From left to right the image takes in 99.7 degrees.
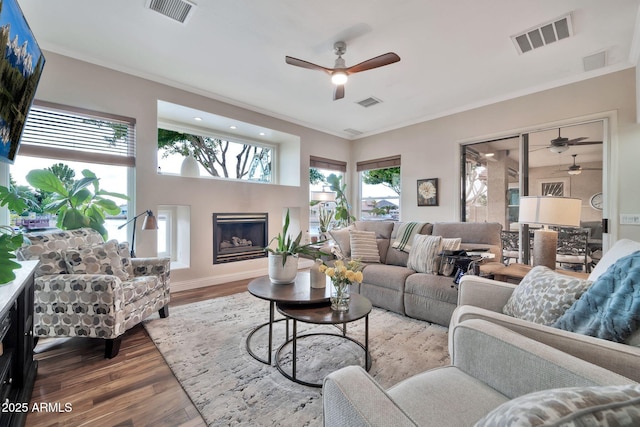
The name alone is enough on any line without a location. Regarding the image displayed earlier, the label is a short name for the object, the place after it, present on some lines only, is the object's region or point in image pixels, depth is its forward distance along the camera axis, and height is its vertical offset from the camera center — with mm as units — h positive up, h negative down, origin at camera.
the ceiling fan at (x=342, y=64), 2441 +1393
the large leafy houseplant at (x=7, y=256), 1277 -216
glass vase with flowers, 1787 -450
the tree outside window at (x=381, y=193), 5559 +405
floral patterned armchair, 2029 -627
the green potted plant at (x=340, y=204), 5824 +177
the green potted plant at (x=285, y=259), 2209 -393
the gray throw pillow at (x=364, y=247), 3555 -465
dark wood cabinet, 1224 -757
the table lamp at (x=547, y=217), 2178 -34
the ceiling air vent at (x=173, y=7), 2199 +1704
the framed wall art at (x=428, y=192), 4754 +371
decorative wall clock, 3279 +141
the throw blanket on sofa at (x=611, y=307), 980 -364
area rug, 1553 -1116
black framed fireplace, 4254 -413
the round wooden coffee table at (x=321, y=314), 1696 -676
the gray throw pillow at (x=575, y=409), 386 -296
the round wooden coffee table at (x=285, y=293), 1897 -609
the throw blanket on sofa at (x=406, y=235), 3428 -295
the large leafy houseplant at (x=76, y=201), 2584 +102
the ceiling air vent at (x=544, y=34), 2424 +1700
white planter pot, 2219 -478
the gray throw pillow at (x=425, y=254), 2882 -466
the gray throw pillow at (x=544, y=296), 1257 -418
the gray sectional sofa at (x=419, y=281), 2623 -725
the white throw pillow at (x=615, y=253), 1337 -212
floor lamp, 3139 -150
